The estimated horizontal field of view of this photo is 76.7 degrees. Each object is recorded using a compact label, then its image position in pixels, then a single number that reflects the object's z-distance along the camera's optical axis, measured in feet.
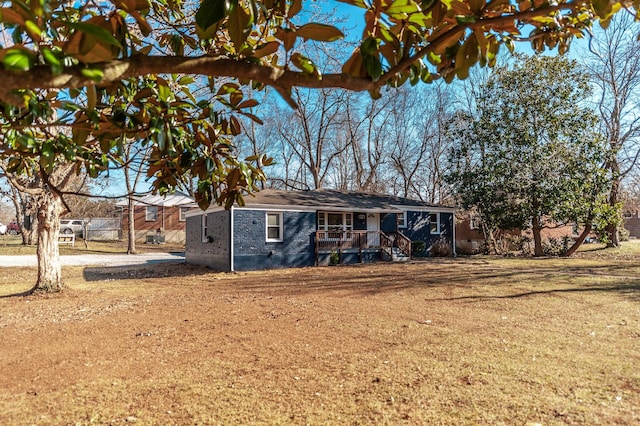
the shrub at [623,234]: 105.26
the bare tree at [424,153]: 101.86
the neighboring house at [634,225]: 174.52
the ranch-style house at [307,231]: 53.93
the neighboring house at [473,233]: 79.61
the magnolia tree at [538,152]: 62.13
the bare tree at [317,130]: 92.46
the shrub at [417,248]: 70.33
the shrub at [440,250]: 72.79
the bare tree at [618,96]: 73.20
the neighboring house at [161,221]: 116.37
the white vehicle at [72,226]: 115.85
